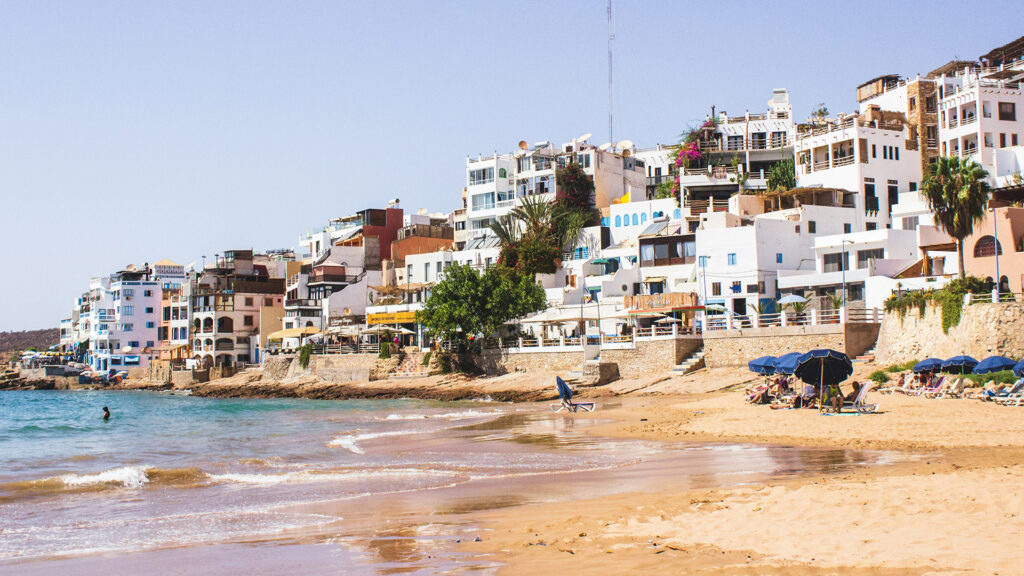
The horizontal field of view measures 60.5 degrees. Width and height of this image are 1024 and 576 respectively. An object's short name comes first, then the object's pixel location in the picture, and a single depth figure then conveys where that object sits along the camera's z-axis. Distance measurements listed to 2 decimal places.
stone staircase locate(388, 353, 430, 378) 63.07
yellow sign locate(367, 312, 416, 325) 72.06
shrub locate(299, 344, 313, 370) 75.81
